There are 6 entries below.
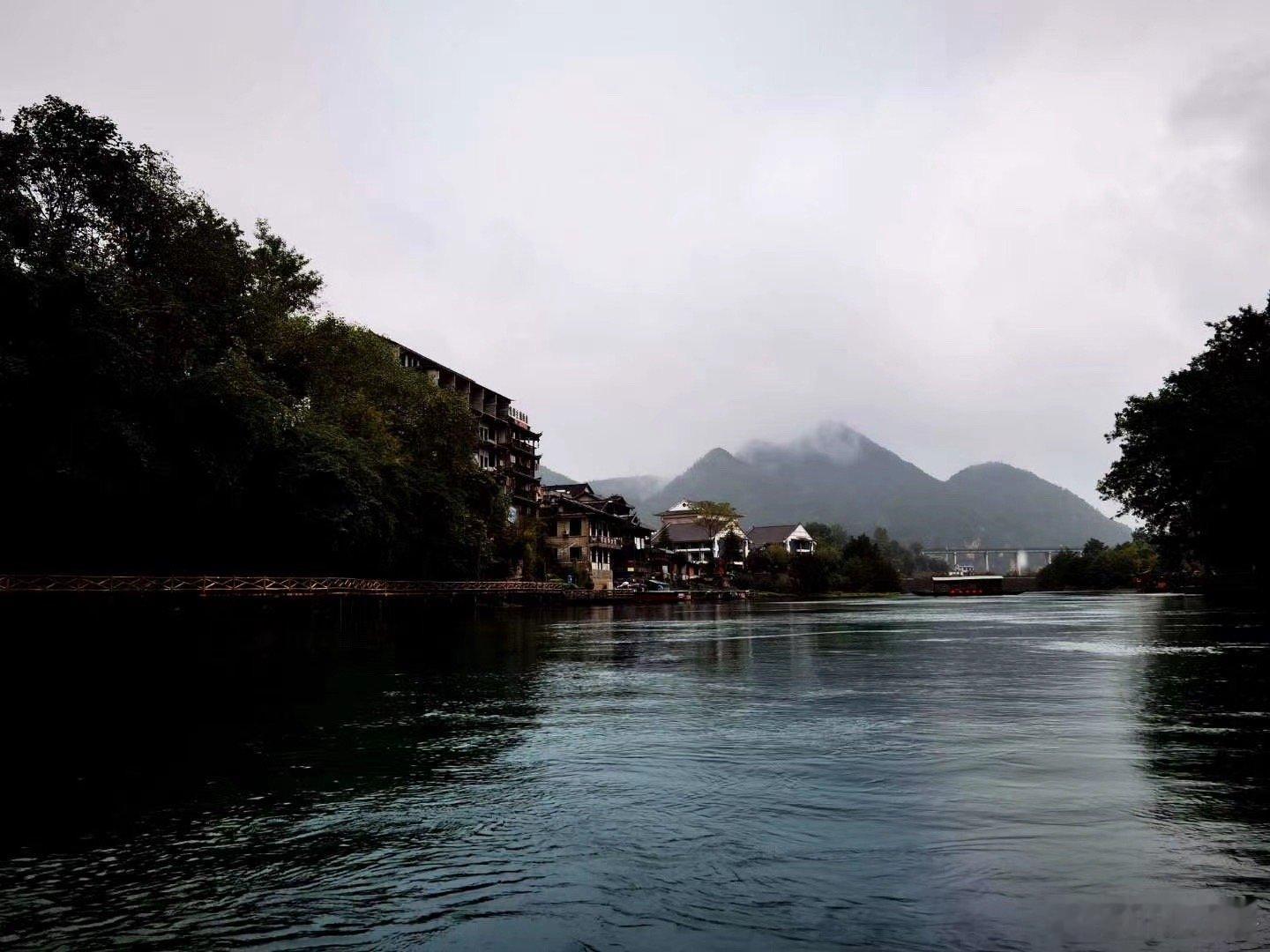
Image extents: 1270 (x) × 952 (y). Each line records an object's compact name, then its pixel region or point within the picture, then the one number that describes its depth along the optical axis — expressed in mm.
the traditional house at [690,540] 126569
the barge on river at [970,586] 133750
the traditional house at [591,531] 89312
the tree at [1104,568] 136912
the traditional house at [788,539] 156625
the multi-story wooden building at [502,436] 81875
